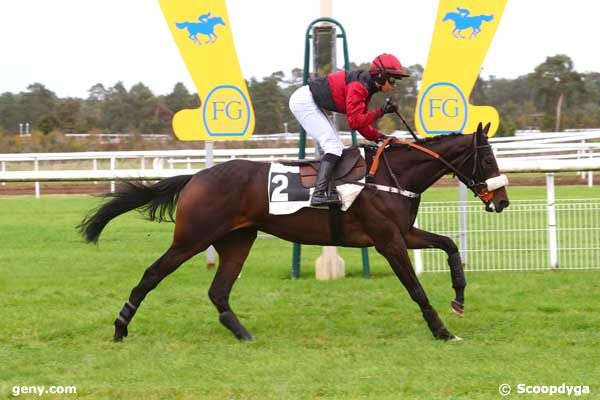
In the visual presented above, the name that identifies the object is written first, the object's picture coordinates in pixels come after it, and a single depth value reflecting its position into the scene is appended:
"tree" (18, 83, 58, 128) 45.47
